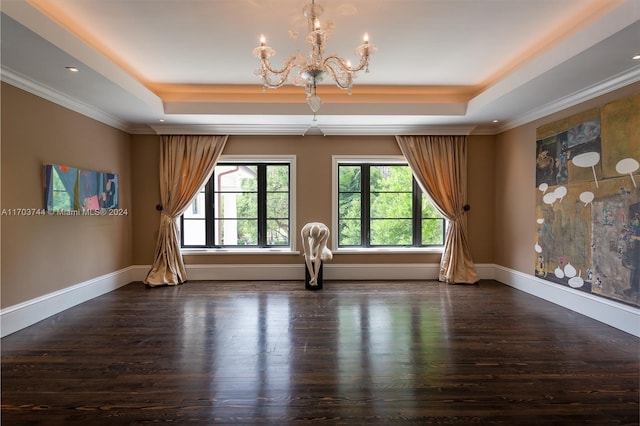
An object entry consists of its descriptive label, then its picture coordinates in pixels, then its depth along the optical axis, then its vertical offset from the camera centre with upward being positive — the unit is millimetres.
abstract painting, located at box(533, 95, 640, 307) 3043 +45
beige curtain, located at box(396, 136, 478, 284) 5129 +586
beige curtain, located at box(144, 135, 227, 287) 5016 +551
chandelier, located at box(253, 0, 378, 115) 2299 +1204
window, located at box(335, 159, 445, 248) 5379 -71
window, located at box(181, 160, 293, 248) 5320 -48
